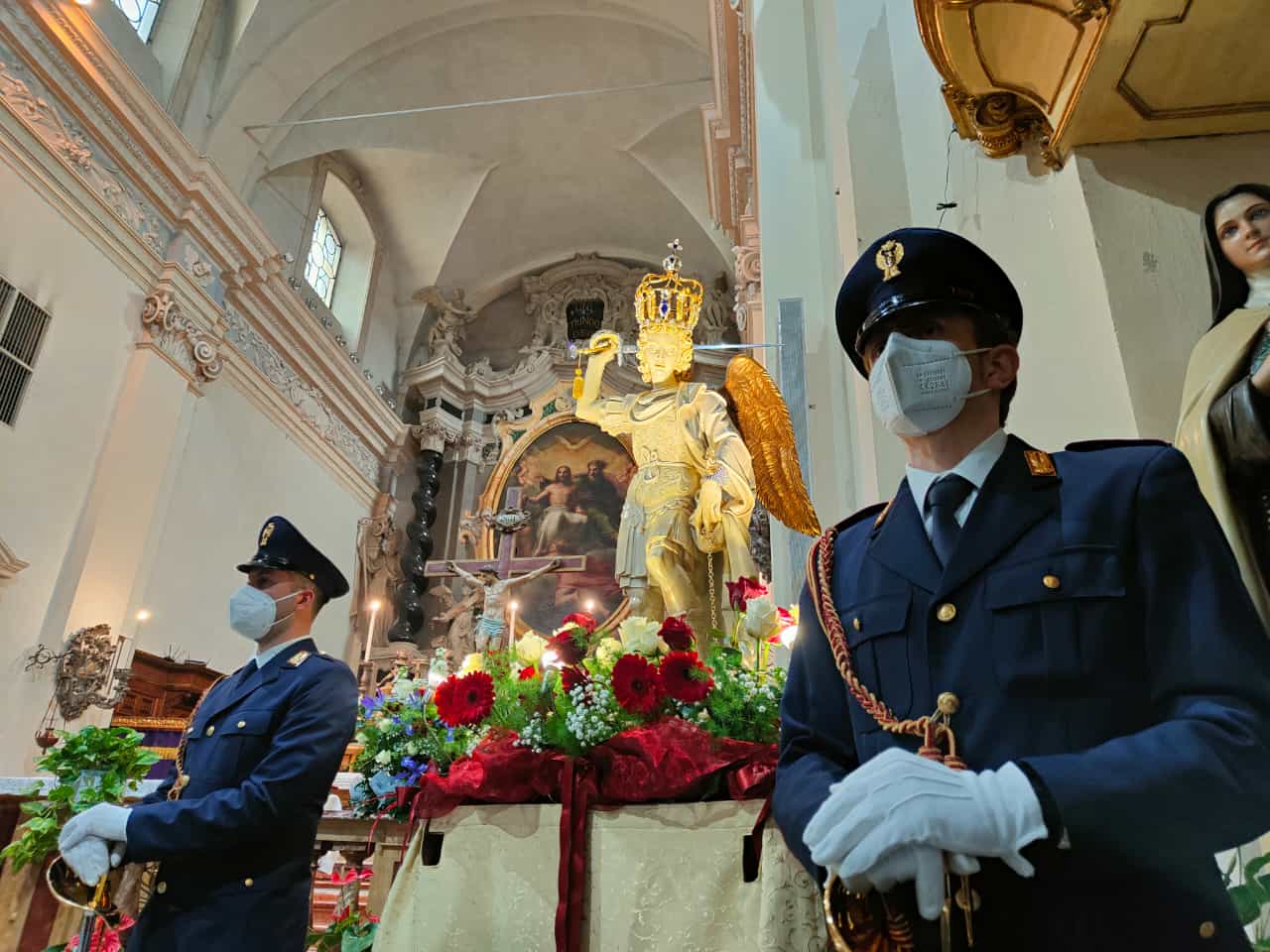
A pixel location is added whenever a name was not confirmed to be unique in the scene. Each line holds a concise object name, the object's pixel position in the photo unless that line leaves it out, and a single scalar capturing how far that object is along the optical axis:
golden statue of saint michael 3.36
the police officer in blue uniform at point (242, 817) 1.91
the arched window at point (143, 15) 9.06
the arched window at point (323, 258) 12.60
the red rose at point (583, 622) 2.54
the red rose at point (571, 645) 2.39
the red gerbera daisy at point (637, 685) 2.02
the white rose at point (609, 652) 2.28
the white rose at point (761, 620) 2.40
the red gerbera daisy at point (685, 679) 2.05
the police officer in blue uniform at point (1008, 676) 0.76
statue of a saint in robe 1.33
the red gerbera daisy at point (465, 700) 2.10
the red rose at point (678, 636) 2.33
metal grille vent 6.77
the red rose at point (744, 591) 2.66
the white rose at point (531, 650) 2.53
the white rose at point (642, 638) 2.33
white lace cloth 1.83
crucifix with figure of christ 7.37
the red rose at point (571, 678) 2.13
